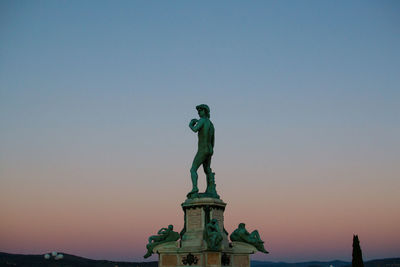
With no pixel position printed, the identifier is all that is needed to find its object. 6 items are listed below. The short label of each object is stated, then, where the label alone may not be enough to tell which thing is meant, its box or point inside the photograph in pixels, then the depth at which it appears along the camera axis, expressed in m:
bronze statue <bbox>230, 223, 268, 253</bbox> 18.94
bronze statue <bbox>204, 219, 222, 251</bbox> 17.05
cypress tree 32.44
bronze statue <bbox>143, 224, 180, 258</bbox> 18.56
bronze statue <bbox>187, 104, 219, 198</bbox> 19.09
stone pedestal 17.69
